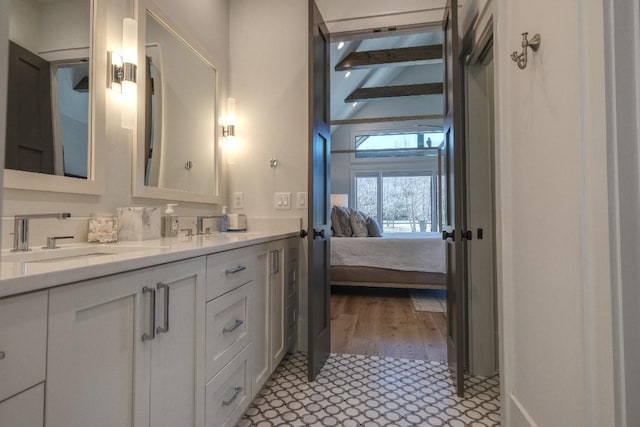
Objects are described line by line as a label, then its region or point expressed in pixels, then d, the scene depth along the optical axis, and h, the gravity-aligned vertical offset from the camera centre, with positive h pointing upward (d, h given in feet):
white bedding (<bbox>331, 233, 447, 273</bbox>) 11.68 -1.31
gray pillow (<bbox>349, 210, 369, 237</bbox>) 13.50 -0.27
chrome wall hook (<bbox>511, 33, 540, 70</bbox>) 3.21 +1.82
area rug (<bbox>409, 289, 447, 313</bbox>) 10.61 -3.07
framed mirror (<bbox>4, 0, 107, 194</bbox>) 3.44 +1.54
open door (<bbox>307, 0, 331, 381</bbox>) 6.05 +0.51
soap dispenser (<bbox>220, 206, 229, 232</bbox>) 7.23 -0.06
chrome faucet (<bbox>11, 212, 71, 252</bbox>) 3.24 -0.11
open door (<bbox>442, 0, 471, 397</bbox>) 5.46 +0.24
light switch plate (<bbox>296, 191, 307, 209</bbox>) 7.57 +0.49
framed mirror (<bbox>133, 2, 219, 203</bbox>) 5.19 +2.01
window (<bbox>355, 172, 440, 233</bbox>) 23.72 +1.57
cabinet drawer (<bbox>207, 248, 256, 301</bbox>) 3.70 -0.68
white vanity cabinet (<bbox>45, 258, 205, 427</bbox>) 2.00 -1.04
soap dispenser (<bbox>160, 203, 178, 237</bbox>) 5.27 -0.05
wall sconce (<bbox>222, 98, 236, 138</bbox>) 7.64 +2.45
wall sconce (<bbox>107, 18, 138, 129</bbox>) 4.50 +2.20
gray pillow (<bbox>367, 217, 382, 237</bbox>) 13.84 -0.46
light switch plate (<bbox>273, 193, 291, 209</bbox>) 7.64 +0.45
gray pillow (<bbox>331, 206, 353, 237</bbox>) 13.39 -0.18
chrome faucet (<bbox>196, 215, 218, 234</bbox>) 6.51 -0.11
